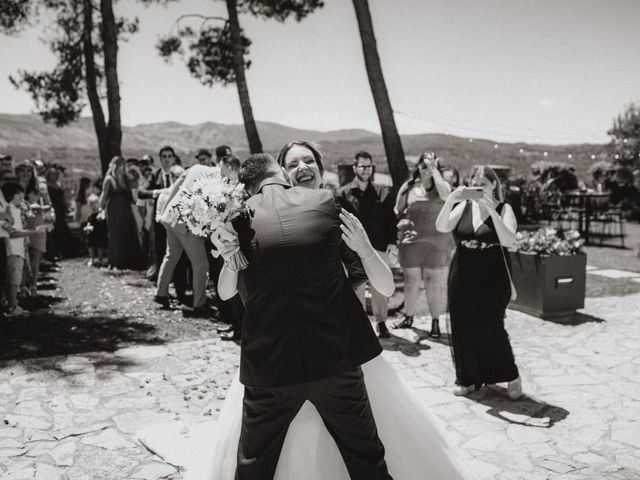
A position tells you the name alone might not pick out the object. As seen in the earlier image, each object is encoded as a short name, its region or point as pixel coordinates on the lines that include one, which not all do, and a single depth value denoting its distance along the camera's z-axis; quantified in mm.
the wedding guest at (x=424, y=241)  7043
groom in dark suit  2406
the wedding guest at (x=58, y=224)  12461
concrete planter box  7754
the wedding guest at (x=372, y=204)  6617
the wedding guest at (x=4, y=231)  7250
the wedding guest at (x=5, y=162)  9203
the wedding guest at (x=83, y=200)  13578
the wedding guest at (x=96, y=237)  12295
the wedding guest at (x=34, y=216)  8766
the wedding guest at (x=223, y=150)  7441
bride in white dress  2811
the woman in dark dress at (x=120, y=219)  10984
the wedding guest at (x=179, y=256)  7699
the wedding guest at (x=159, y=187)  8906
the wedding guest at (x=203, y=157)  8414
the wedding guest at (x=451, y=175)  7656
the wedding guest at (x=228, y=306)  6039
